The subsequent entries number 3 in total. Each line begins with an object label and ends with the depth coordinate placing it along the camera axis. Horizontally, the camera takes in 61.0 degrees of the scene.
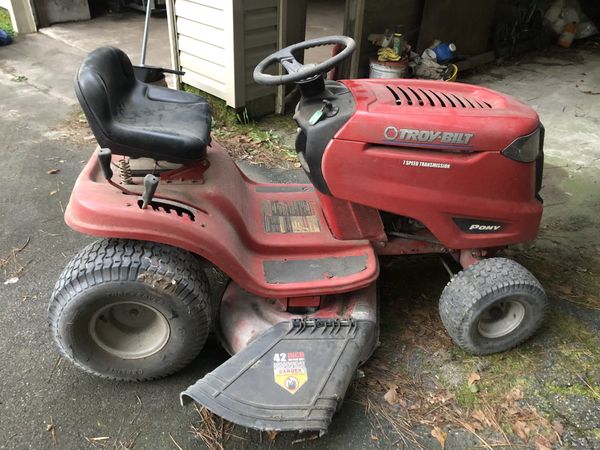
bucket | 5.06
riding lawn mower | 1.97
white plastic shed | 4.20
